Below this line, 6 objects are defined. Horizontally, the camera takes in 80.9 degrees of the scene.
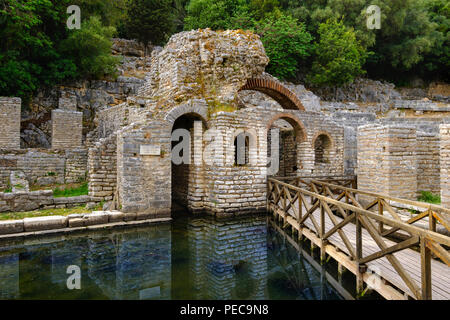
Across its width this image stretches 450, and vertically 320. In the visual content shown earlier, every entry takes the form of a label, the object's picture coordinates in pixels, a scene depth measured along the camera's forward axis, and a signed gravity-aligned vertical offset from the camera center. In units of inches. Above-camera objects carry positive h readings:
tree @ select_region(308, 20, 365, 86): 892.0 +369.5
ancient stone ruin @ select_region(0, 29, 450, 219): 304.2 +18.8
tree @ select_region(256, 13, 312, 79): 853.2 +398.6
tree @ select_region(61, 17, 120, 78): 784.3 +350.5
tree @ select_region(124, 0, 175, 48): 1103.6 +605.2
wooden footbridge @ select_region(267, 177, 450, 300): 107.2 -56.8
